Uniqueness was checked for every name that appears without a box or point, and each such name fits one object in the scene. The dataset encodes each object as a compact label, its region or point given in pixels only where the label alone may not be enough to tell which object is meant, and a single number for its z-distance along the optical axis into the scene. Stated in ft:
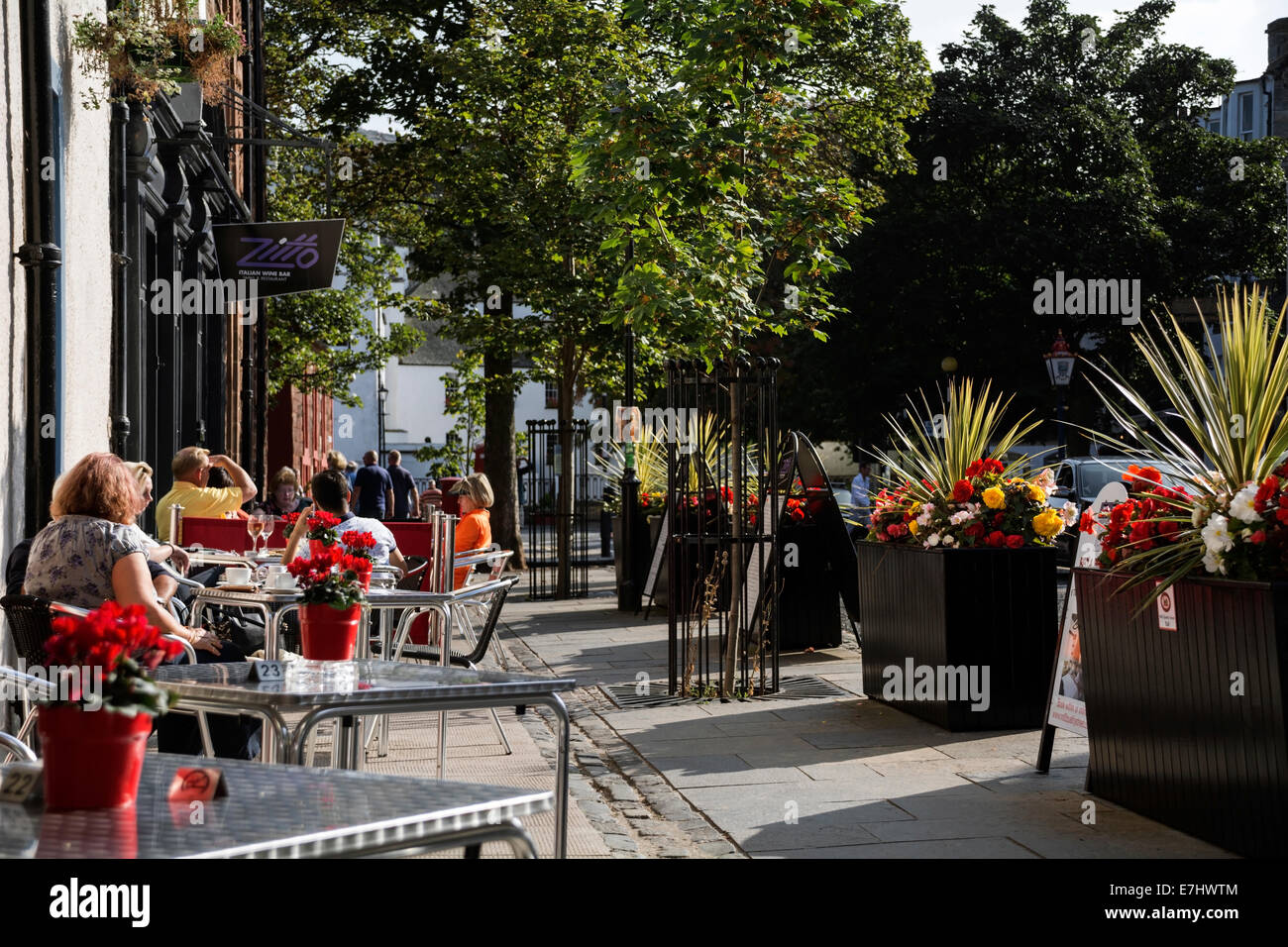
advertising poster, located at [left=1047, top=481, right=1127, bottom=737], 21.20
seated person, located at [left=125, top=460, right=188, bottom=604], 20.90
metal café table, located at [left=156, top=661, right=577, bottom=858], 10.97
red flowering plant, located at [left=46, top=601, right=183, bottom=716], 7.70
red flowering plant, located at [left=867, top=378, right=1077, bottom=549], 25.71
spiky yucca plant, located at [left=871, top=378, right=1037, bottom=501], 27.30
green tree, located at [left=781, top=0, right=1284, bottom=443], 110.52
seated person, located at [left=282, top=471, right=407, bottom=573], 27.50
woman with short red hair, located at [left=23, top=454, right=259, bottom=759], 17.66
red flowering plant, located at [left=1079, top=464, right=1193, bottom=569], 18.21
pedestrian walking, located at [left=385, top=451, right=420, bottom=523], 73.61
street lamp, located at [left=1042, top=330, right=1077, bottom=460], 82.79
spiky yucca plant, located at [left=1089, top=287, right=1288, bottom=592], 17.49
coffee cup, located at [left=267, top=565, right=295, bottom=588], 20.18
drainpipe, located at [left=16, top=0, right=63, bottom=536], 24.52
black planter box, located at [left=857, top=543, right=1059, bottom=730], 25.38
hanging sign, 48.83
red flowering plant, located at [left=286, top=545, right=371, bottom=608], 13.50
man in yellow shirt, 33.83
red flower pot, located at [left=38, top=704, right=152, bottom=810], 7.77
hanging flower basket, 28.55
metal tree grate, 30.40
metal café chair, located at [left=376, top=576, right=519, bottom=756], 23.99
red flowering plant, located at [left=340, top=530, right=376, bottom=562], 15.81
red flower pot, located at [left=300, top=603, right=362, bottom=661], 13.47
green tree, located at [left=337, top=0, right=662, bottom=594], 59.52
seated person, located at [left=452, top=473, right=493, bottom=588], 33.78
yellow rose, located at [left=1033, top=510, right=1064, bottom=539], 25.30
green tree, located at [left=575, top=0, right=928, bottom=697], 32.37
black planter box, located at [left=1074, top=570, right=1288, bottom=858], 15.85
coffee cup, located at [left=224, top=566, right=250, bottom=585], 26.43
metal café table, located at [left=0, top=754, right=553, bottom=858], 7.28
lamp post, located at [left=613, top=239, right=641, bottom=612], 50.72
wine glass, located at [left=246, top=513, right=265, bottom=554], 27.30
